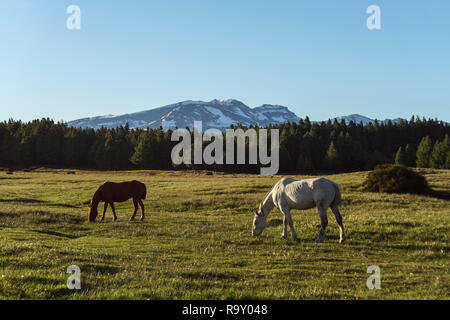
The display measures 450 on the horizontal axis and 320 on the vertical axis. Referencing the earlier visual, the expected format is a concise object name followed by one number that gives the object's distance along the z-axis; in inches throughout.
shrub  1667.1
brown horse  1032.8
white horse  724.0
